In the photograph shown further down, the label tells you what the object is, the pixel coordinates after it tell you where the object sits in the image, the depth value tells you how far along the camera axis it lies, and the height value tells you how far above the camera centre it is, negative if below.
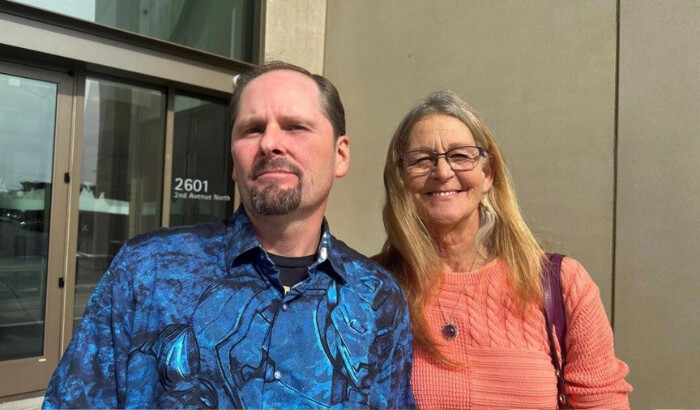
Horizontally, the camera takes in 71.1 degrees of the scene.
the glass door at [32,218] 4.24 -0.11
